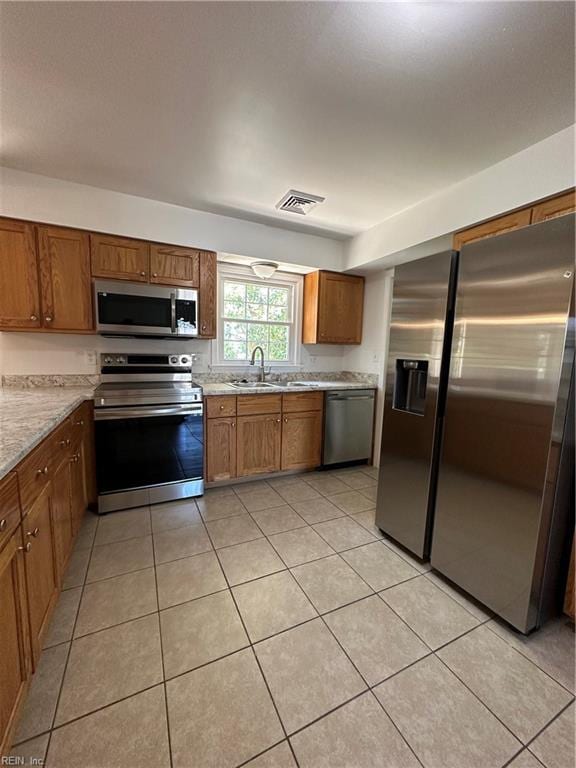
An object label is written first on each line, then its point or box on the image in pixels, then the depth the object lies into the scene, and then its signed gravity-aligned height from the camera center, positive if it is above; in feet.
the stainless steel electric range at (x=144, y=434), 7.88 -2.31
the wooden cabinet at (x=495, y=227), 6.17 +2.59
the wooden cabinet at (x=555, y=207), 5.55 +2.61
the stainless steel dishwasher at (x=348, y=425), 10.91 -2.62
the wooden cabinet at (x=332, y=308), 11.59 +1.48
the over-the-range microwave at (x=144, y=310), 8.29 +0.89
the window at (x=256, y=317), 11.21 +1.06
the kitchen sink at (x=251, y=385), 9.97 -1.25
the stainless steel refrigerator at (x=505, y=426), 4.56 -1.18
